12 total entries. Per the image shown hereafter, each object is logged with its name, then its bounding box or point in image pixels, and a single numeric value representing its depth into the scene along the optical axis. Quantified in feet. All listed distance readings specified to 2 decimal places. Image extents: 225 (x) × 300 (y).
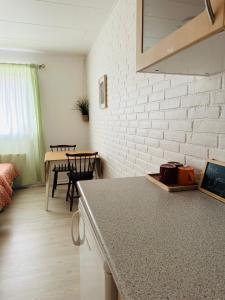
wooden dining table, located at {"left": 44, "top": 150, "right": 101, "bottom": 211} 9.86
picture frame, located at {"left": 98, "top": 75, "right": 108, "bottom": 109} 9.36
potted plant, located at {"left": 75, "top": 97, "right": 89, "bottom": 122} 14.01
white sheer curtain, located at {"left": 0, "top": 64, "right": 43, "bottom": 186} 12.85
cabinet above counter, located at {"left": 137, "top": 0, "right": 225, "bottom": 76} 1.79
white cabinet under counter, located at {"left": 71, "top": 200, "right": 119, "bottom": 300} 2.16
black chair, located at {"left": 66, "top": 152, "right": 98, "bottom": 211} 9.90
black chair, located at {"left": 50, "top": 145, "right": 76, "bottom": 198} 11.11
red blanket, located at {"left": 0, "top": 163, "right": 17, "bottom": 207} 8.87
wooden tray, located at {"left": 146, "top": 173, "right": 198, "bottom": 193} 3.36
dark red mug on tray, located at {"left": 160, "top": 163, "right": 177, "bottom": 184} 3.58
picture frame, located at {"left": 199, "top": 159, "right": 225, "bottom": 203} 2.95
